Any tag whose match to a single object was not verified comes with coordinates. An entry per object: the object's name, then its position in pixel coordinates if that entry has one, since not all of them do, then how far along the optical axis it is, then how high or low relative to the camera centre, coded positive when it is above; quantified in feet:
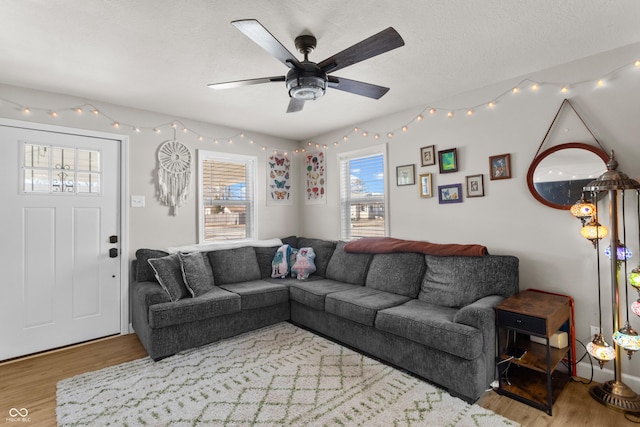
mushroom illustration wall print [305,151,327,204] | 15.67 +2.01
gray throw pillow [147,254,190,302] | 9.96 -1.77
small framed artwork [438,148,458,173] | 10.76 +1.92
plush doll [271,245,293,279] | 13.39 -1.90
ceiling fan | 5.52 +3.13
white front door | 9.62 -0.54
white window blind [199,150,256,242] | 13.76 +1.06
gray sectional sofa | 7.47 -2.57
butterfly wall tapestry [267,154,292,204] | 15.78 +2.00
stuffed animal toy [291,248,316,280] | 13.08 -1.90
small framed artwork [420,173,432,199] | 11.51 +1.14
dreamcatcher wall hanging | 12.40 +1.86
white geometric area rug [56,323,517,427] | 6.66 -4.11
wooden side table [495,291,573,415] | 6.94 -3.34
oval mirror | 8.10 +1.14
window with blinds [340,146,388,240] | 13.42 +1.06
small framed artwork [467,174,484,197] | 10.18 +0.98
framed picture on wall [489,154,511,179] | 9.53 +1.50
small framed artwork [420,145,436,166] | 11.37 +2.21
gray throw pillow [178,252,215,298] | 10.48 -1.81
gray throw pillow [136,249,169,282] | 11.27 -1.63
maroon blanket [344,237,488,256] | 9.69 -1.03
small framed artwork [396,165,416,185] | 12.04 +1.62
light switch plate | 11.75 +0.74
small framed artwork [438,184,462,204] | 10.74 +0.79
